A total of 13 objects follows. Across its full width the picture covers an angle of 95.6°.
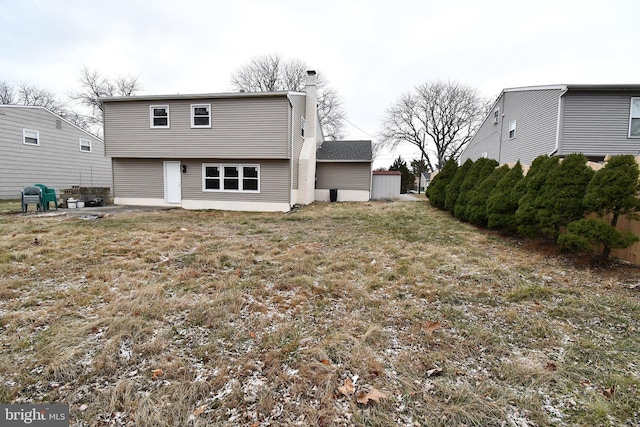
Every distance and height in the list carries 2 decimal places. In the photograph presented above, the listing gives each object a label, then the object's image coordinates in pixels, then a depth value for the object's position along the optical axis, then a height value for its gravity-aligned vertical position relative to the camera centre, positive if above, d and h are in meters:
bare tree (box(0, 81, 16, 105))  30.00 +9.51
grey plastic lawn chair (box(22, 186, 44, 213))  10.66 -0.41
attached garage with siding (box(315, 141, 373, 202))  17.38 +0.71
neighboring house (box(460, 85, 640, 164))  11.61 +3.00
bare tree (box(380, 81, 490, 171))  32.62 +8.53
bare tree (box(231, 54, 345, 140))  31.17 +11.75
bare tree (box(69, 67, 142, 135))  30.09 +10.34
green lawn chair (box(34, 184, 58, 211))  11.24 -0.45
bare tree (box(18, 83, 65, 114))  30.89 +9.47
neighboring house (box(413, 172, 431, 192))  48.72 +2.10
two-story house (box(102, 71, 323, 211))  12.20 +1.67
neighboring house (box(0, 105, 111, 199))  14.52 +1.88
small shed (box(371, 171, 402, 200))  19.91 +0.37
